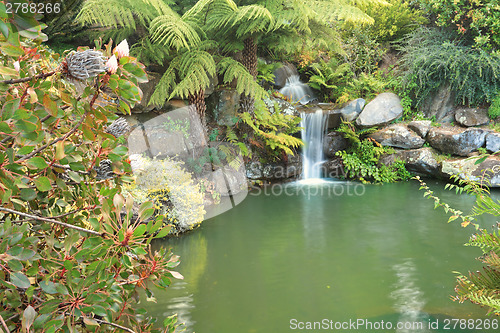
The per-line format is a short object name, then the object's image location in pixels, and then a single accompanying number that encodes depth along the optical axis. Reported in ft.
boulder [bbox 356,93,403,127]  24.77
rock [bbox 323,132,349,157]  25.39
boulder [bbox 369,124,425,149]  23.98
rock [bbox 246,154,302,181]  22.63
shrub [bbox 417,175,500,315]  6.14
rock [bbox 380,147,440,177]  23.15
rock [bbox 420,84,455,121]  24.88
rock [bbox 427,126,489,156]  22.43
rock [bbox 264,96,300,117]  24.28
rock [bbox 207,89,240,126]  22.33
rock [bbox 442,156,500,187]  21.01
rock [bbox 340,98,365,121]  25.29
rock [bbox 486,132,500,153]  21.75
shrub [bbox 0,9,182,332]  2.64
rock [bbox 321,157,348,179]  24.76
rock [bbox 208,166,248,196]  19.99
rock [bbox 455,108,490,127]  23.44
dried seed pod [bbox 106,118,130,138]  3.67
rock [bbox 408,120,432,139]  24.06
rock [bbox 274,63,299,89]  27.43
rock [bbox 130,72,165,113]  19.96
